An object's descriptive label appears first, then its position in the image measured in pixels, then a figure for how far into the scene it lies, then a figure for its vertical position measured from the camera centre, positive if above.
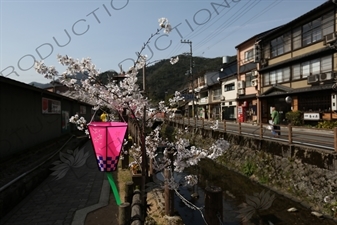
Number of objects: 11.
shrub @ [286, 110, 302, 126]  22.47 -0.81
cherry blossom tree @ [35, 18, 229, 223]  4.88 +0.46
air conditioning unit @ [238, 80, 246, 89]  34.56 +3.75
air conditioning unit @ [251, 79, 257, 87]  30.78 +3.55
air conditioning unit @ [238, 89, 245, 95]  34.81 +2.71
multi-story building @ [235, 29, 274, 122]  30.69 +4.18
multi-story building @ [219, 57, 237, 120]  38.23 +3.13
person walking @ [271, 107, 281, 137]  15.34 -0.53
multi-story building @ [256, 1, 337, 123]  19.91 +4.25
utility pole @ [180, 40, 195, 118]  33.19 +6.13
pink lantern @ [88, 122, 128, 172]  3.58 -0.42
